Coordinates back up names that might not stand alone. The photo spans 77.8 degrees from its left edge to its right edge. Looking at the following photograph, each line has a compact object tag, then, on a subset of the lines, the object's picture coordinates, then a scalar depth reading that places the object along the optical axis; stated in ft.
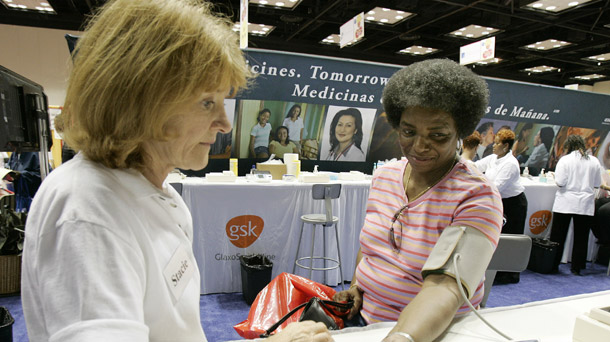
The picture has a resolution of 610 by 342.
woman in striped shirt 3.69
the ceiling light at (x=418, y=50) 34.68
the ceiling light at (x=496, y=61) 37.45
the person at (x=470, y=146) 14.78
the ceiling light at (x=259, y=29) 29.09
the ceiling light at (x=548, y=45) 30.71
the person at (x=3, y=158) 16.70
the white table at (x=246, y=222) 12.71
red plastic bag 4.65
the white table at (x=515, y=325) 3.52
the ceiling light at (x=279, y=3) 23.33
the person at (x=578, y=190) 16.17
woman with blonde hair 1.78
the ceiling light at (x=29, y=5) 23.65
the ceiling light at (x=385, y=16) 24.82
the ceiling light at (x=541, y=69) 41.57
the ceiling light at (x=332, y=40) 31.87
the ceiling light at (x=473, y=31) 27.68
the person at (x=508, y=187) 14.51
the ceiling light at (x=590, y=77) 43.75
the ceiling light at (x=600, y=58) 34.37
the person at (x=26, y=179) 14.88
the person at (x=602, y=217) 16.52
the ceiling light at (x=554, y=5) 22.03
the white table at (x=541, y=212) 17.43
